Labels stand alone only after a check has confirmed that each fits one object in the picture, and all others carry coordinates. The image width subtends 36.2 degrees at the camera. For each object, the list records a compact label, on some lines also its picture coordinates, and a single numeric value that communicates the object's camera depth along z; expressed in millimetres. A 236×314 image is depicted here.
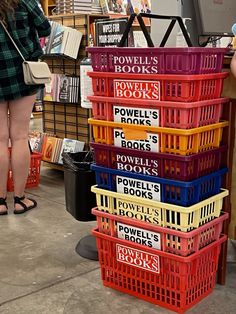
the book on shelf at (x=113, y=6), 3197
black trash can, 1760
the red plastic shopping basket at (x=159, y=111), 1310
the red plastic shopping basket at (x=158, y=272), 1415
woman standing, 2095
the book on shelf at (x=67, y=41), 2686
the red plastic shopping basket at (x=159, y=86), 1296
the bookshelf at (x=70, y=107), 2731
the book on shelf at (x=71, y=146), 2861
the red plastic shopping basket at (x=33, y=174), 2715
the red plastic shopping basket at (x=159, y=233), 1377
